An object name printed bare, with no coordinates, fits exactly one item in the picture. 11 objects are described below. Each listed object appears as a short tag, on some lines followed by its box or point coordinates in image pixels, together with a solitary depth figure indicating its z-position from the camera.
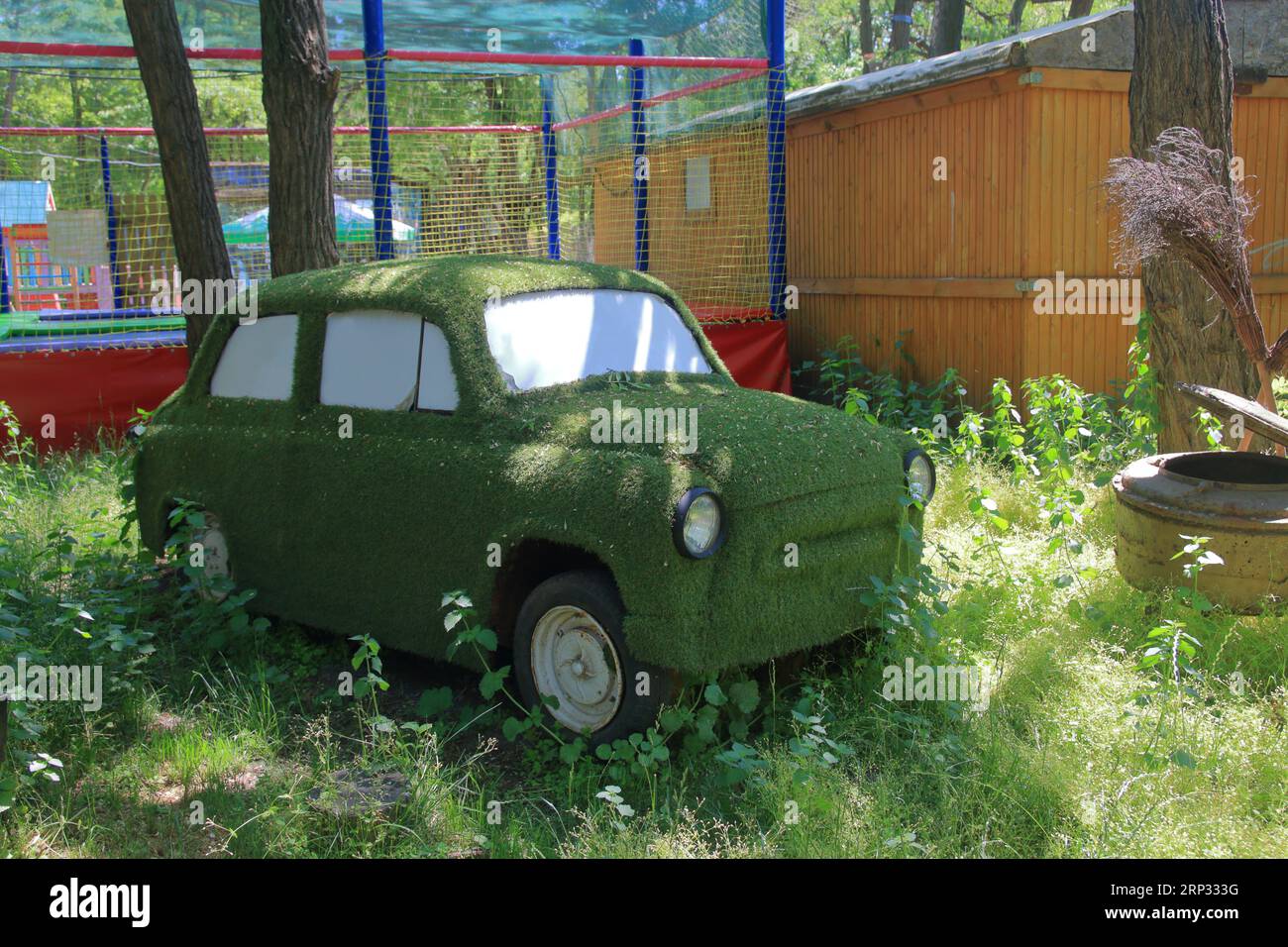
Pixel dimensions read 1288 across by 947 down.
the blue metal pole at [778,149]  11.11
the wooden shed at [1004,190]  9.49
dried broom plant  5.61
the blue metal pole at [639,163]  11.59
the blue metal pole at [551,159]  14.00
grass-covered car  4.28
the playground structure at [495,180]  10.34
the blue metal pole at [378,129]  9.71
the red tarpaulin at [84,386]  9.98
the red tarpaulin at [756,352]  11.06
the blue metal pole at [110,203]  14.34
